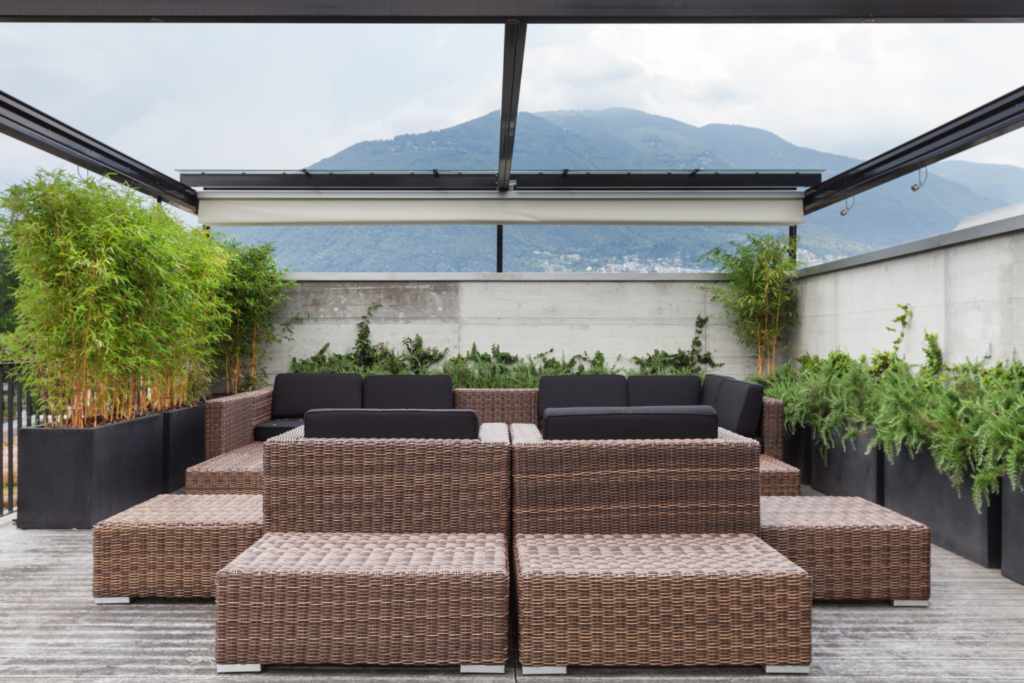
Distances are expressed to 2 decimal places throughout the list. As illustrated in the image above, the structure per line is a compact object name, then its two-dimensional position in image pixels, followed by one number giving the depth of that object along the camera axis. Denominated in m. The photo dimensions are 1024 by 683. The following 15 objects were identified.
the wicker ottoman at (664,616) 1.85
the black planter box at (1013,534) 2.69
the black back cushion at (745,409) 4.25
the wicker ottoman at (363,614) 1.86
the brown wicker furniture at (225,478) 3.57
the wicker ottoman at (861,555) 2.40
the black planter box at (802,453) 4.72
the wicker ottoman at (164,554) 2.42
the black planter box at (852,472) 3.76
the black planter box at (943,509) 2.89
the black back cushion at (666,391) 5.27
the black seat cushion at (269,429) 4.76
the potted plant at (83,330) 3.49
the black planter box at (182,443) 4.26
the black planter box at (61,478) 3.55
